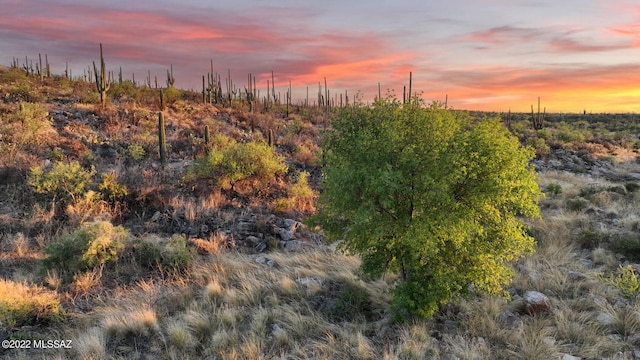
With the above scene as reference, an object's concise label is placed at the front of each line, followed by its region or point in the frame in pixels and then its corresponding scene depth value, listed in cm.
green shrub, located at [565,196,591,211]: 1165
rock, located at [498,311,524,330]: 527
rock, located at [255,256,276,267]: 795
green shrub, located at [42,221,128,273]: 727
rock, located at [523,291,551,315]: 566
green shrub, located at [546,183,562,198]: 1348
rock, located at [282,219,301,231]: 1034
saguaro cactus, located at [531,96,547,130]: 3882
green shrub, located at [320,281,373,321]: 586
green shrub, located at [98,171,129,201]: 1092
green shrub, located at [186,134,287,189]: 1323
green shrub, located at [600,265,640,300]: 585
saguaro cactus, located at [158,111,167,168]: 1577
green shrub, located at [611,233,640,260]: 785
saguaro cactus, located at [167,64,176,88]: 4204
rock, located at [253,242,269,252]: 917
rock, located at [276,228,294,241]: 978
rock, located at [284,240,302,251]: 919
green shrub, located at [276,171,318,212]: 1204
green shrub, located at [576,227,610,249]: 864
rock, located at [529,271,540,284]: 671
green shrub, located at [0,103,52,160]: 1409
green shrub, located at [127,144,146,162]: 1575
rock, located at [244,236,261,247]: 938
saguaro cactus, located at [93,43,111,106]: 2487
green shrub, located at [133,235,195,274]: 757
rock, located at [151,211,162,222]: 1034
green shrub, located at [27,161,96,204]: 1048
